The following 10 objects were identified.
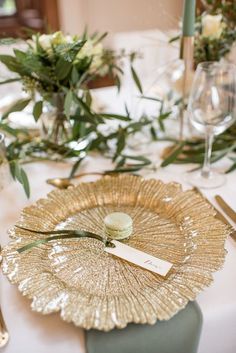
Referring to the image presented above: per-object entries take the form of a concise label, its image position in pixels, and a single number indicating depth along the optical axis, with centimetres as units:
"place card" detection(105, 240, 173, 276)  59
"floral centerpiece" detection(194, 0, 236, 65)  102
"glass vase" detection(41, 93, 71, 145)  97
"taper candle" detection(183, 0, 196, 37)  91
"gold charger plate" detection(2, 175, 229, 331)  51
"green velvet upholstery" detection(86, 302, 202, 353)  50
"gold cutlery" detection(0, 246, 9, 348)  50
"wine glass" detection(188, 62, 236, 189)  84
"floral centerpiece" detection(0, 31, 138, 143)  85
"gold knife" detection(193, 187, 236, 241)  70
